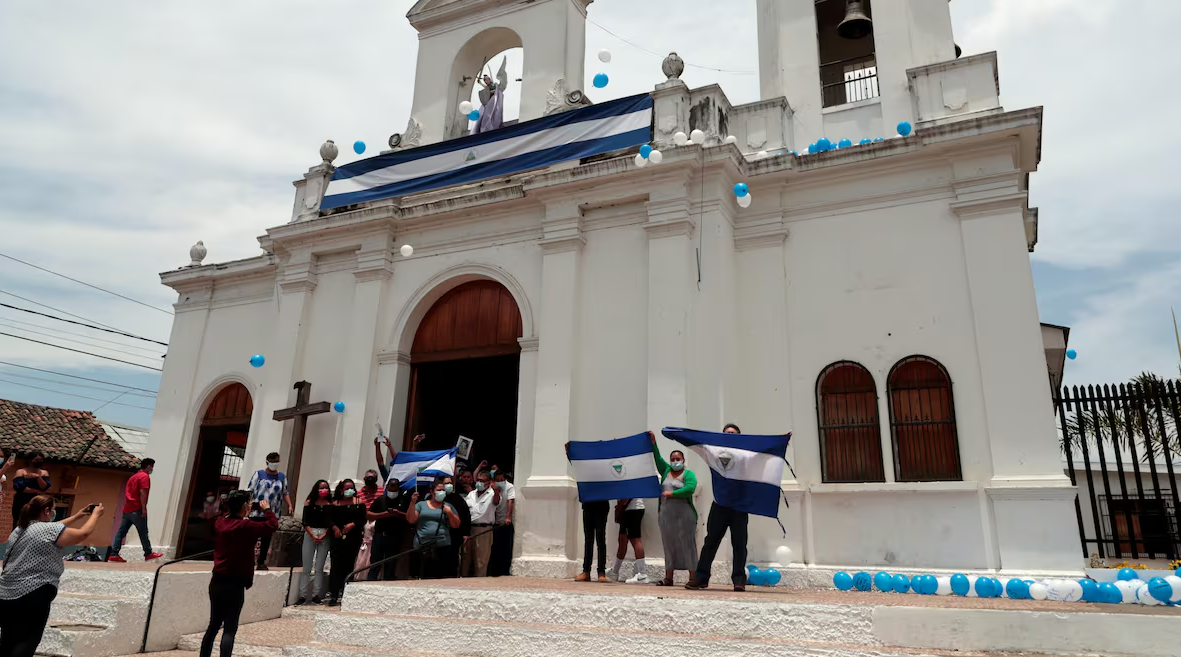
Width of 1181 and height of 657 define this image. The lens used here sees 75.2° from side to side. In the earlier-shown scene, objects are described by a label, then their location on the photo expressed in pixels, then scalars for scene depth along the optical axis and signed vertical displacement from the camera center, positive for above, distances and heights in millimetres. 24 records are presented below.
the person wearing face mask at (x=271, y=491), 11188 +528
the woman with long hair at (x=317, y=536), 9359 -77
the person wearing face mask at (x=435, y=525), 8938 +90
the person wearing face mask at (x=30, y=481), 9930 +501
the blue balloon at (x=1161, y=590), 6586 -292
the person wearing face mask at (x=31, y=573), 5160 -347
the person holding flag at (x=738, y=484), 7727 +583
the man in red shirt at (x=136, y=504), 11445 +285
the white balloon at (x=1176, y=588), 6578 -277
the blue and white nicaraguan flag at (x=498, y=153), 11828 +6128
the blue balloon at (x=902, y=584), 8305 -393
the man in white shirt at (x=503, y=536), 10320 -18
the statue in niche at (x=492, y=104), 14258 +7806
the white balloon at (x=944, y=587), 8266 -407
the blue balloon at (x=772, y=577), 9133 -394
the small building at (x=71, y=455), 21578 +1895
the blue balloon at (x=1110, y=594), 6922 -363
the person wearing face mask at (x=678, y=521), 8633 +208
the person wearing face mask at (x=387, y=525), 9289 +74
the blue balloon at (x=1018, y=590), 7879 -395
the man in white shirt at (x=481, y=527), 10086 +89
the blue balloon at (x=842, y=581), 8656 -393
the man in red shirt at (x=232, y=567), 6156 -318
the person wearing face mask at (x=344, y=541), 9219 -129
